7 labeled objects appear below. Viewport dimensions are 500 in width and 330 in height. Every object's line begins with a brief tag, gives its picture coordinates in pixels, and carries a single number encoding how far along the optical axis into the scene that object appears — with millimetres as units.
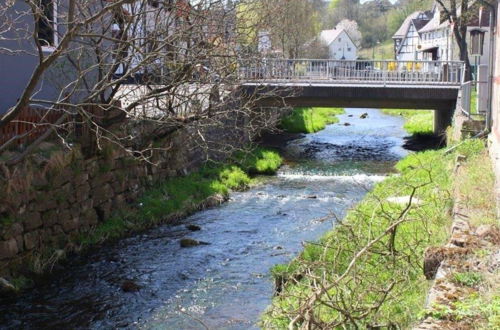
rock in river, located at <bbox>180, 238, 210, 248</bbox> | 13461
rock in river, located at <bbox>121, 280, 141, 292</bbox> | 10784
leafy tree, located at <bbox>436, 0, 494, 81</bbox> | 33562
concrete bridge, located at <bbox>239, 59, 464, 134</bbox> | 25531
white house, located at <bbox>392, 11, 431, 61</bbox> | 85875
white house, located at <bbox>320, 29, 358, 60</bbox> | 100000
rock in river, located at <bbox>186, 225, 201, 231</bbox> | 14820
